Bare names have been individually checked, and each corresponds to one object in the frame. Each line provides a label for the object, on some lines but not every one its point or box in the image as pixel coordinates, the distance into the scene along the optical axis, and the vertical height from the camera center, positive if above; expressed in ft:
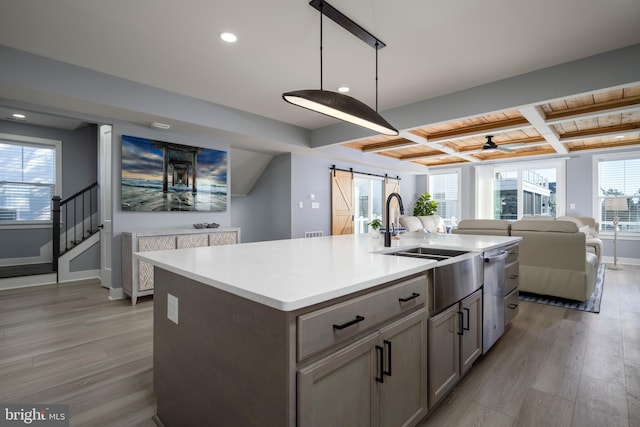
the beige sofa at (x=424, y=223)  23.02 -0.86
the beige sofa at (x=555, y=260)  11.88 -1.92
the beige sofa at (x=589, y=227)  18.10 -0.88
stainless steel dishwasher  7.34 -2.14
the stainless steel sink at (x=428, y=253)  6.98 -0.96
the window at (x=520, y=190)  24.16 +1.95
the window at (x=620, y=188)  21.04 +1.77
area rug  11.64 -3.58
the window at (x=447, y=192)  29.68 +2.01
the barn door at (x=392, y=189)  27.68 +2.19
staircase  18.17 -0.45
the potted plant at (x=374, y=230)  8.75 -0.51
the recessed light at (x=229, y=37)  8.60 +4.96
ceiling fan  17.59 +3.80
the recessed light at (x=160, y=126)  13.42 +3.82
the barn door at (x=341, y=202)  22.44 +0.77
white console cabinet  12.38 -1.43
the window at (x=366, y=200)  25.12 +1.01
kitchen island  3.21 -1.60
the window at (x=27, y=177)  17.75 +2.04
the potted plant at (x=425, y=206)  29.84 +0.63
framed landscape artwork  13.65 +1.70
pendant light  6.42 +2.39
